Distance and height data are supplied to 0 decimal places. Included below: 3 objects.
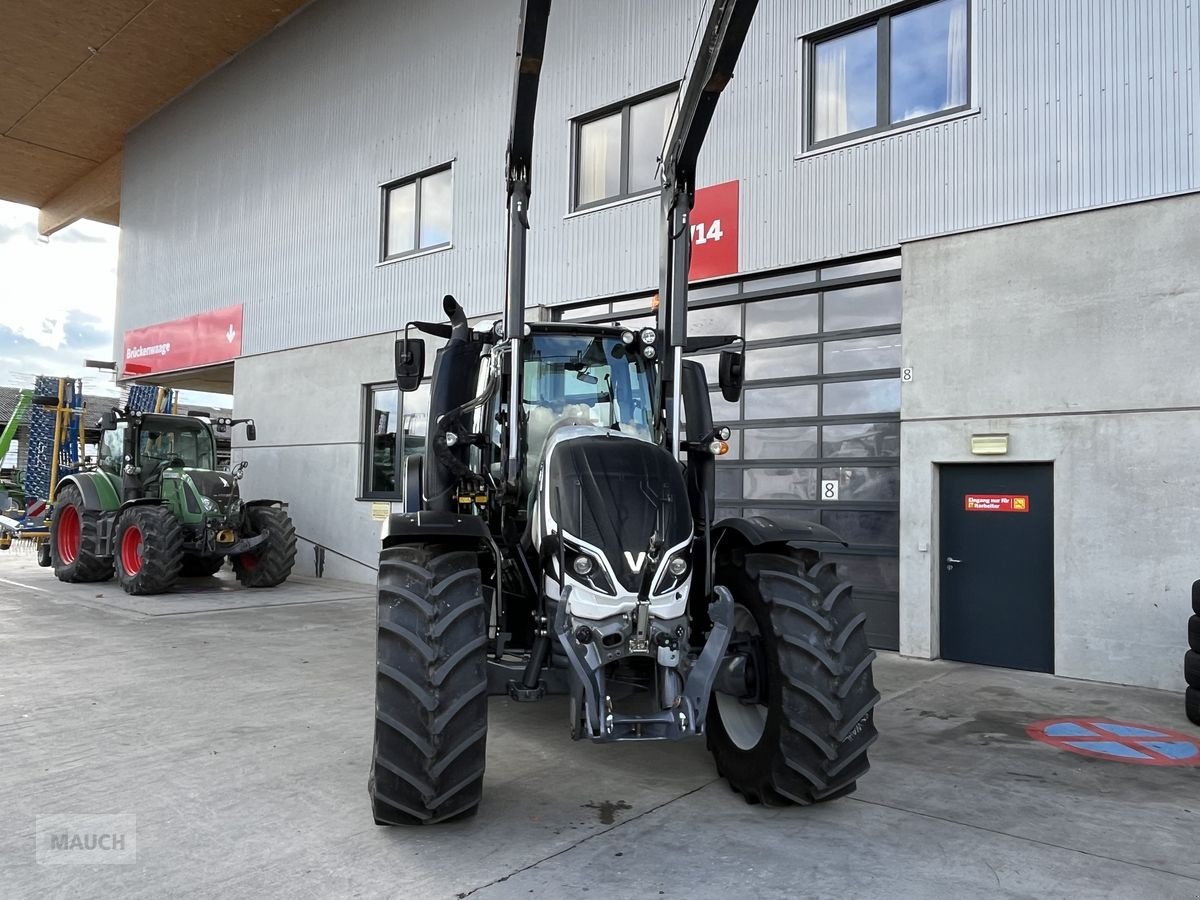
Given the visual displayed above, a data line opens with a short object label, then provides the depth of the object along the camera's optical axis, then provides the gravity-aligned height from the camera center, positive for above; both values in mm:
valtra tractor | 3451 -501
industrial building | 6691 +2267
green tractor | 10469 -612
